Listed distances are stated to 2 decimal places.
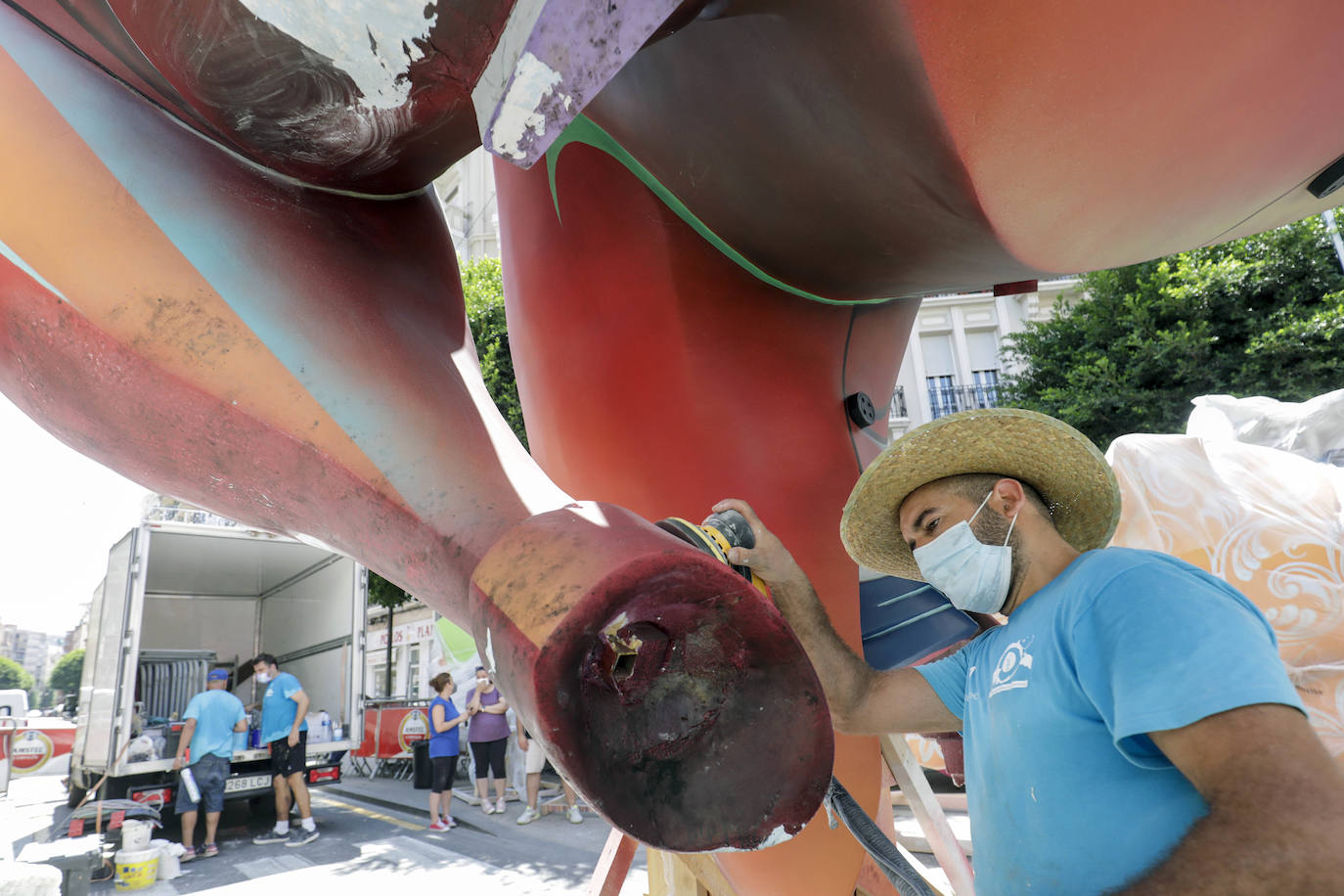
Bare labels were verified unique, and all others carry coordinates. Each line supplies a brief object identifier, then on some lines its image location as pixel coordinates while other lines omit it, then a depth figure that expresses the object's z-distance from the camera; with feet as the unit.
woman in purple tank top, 23.72
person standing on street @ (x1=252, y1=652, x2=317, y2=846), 21.26
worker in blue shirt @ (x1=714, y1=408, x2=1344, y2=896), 2.45
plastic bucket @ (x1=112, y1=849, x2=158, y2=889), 15.84
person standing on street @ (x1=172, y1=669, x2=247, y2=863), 19.43
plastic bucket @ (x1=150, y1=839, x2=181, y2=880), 16.66
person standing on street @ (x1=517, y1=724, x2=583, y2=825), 21.98
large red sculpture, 2.07
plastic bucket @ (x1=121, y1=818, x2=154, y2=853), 16.55
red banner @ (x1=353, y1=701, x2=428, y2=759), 35.22
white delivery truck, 21.45
